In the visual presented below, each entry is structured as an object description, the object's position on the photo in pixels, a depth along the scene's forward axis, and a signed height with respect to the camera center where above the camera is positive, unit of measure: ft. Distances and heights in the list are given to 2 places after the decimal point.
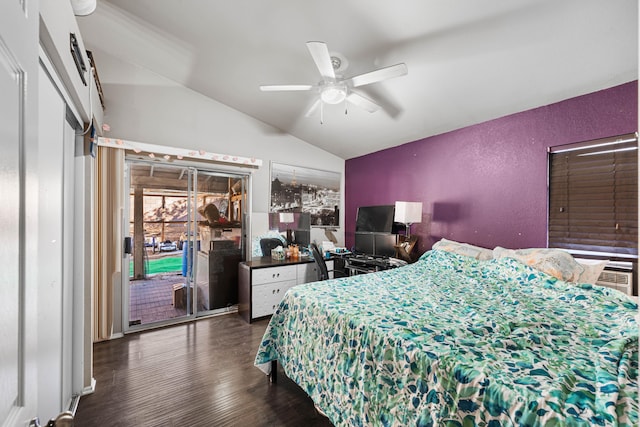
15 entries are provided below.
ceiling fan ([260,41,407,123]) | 6.23 +3.46
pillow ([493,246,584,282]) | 7.02 -1.31
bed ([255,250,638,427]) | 3.08 -2.02
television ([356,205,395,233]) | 12.67 -0.27
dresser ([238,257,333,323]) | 11.09 -2.97
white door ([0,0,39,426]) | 1.55 +0.01
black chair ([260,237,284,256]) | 13.20 -1.53
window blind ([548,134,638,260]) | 7.11 +0.50
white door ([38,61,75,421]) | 4.14 -0.70
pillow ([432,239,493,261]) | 9.33 -1.28
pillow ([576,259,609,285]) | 7.20 -1.54
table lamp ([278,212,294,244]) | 13.78 -0.35
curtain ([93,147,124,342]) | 9.19 -0.83
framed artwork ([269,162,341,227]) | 13.92 +1.13
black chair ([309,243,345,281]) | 11.06 -2.00
